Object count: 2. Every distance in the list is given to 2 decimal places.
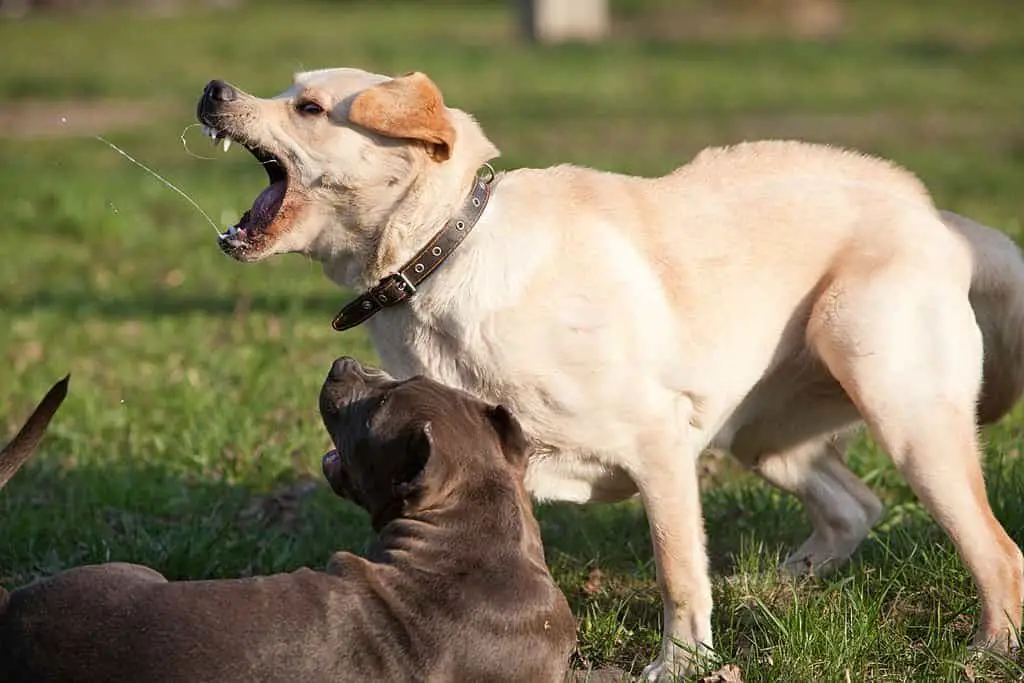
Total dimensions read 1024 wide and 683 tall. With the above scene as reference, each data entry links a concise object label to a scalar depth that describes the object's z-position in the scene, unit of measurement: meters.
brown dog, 7.60
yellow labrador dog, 9.12
